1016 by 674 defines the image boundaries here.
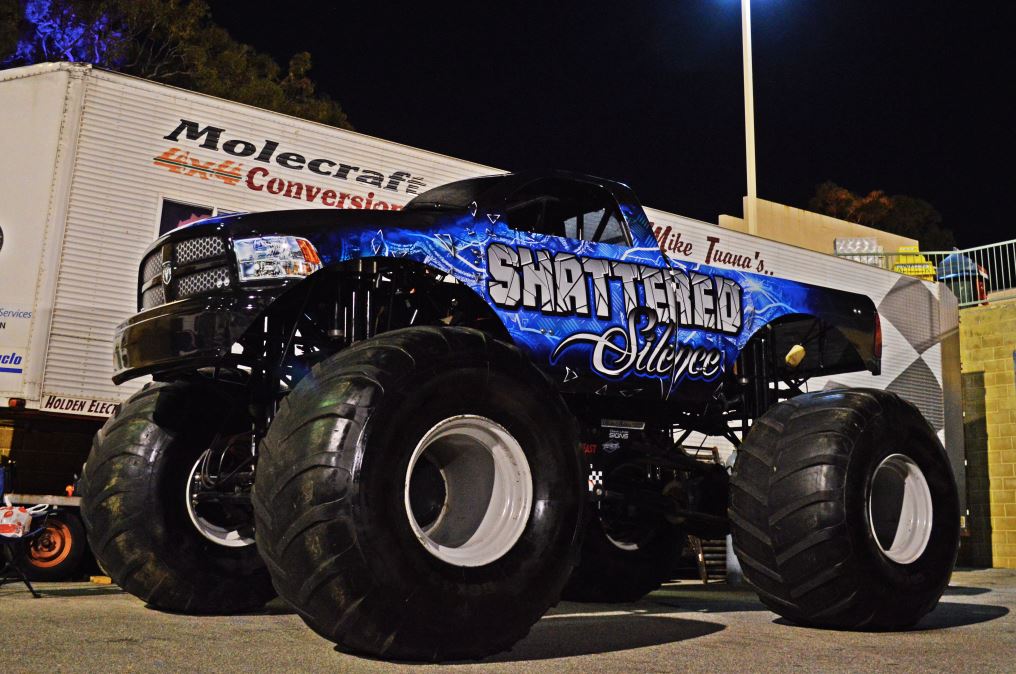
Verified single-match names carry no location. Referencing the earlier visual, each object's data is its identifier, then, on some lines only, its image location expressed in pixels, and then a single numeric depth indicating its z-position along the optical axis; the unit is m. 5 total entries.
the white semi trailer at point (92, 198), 10.73
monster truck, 4.43
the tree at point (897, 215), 59.66
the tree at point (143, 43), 28.48
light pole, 24.30
